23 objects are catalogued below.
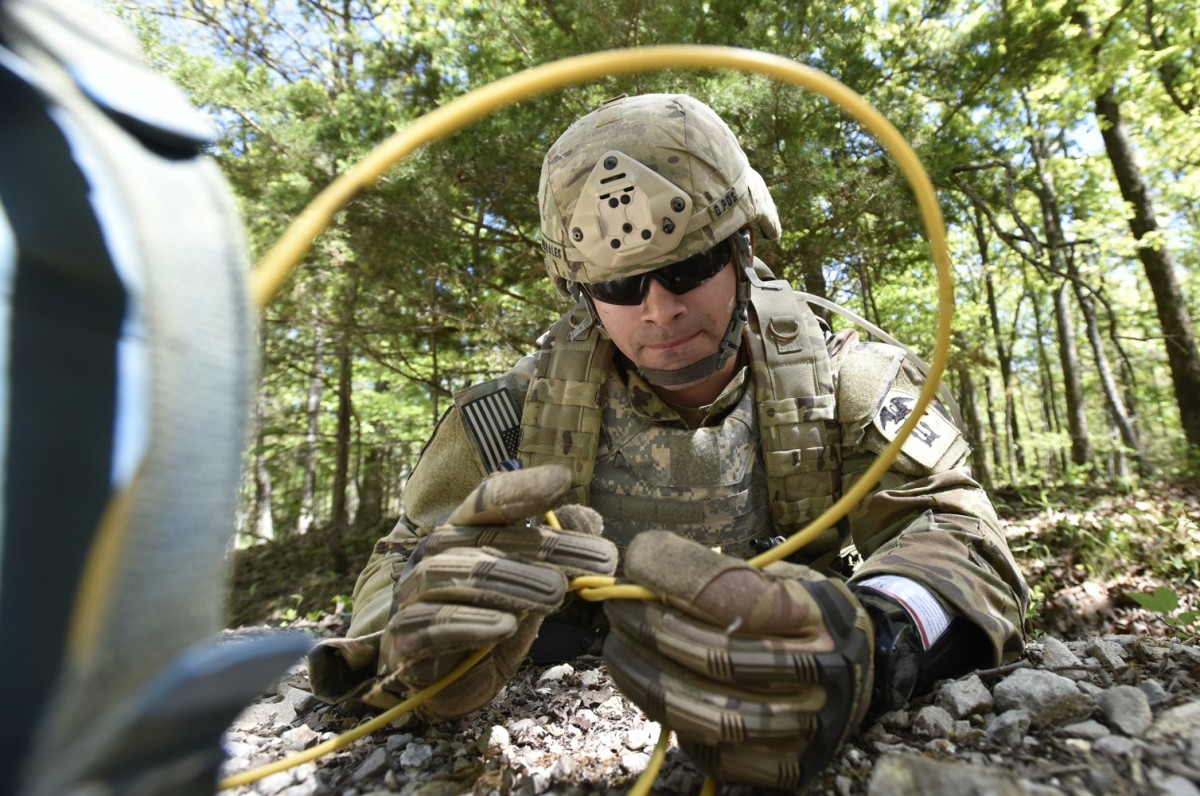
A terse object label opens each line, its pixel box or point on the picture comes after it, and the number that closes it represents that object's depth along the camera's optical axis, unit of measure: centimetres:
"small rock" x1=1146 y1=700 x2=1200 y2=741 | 31
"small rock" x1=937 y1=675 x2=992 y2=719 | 38
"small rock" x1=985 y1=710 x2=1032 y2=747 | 34
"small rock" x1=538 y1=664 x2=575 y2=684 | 54
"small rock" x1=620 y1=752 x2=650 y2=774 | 38
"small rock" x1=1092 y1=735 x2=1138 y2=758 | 31
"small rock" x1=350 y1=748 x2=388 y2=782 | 39
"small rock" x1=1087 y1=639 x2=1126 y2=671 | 41
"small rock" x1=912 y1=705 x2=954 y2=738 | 36
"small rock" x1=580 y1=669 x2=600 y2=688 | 52
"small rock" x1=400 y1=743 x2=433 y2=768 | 40
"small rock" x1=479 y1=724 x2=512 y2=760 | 41
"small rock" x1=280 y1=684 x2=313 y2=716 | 52
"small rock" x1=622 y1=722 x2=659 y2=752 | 41
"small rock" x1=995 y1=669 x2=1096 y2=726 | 35
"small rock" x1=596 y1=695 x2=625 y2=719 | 46
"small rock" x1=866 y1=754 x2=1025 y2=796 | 26
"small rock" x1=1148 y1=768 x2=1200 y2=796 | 27
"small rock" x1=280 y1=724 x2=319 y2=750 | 44
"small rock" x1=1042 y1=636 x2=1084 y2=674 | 42
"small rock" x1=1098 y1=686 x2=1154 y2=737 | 33
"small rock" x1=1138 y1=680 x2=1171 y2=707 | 35
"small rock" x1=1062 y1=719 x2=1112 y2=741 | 33
